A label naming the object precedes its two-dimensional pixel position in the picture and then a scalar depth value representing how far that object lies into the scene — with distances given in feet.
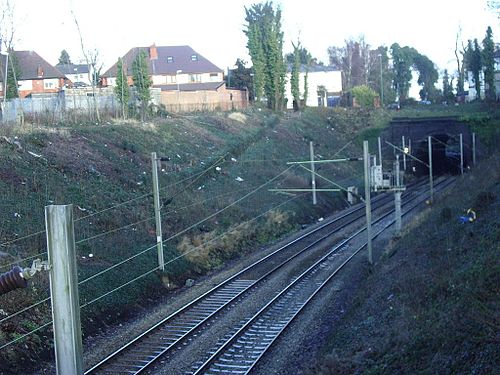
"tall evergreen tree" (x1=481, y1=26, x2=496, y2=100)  237.45
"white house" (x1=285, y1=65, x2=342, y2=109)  274.16
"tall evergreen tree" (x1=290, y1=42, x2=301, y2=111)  223.71
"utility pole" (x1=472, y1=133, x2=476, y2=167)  183.01
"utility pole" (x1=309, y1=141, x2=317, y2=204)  119.36
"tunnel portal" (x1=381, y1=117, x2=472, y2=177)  197.88
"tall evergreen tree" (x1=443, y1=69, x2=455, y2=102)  275.88
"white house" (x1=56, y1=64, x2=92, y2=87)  280.72
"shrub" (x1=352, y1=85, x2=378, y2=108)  250.16
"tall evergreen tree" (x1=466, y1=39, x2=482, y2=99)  261.03
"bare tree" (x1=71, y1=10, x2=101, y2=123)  128.36
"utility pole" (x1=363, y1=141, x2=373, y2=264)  78.89
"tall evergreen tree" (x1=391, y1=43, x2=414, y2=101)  329.31
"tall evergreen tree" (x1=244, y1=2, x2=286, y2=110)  214.90
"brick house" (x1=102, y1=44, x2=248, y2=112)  211.61
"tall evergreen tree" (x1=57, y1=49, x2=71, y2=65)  329.62
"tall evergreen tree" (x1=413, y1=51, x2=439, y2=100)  357.61
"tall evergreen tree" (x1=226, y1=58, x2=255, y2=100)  236.84
